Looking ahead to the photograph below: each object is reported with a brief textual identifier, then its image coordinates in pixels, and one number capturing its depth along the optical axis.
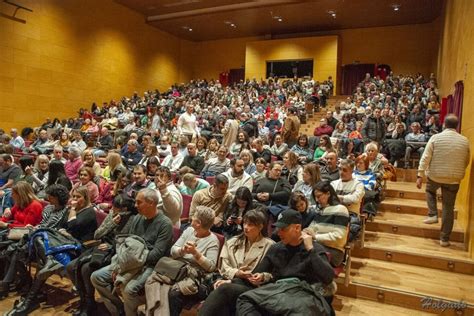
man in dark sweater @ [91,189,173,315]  2.46
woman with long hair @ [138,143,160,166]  5.39
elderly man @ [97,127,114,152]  7.88
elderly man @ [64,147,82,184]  5.21
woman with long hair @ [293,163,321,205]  3.43
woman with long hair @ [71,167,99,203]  3.86
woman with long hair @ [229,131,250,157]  5.93
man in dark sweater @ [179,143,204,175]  5.27
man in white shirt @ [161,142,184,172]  5.56
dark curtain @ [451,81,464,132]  4.58
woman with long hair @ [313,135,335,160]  5.03
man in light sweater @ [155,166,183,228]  3.12
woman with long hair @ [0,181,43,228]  3.37
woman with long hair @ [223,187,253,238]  2.98
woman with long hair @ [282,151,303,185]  4.19
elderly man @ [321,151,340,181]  4.02
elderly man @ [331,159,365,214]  3.24
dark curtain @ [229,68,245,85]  17.75
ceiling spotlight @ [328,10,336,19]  13.14
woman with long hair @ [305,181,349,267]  2.59
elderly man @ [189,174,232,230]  3.23
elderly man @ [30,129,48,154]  7.77
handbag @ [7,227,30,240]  3.16
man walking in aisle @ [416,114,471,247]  3.49
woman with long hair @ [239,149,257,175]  4.50
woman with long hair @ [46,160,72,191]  4.41
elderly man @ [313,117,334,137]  6.87
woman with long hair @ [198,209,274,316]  2.17
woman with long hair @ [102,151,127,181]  4.68
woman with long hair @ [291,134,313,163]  5.49
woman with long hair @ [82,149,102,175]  4.81
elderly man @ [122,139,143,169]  5.79
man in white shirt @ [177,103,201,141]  6.89
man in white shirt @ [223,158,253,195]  3.84
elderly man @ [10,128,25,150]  8.11
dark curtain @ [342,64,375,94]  15.20
